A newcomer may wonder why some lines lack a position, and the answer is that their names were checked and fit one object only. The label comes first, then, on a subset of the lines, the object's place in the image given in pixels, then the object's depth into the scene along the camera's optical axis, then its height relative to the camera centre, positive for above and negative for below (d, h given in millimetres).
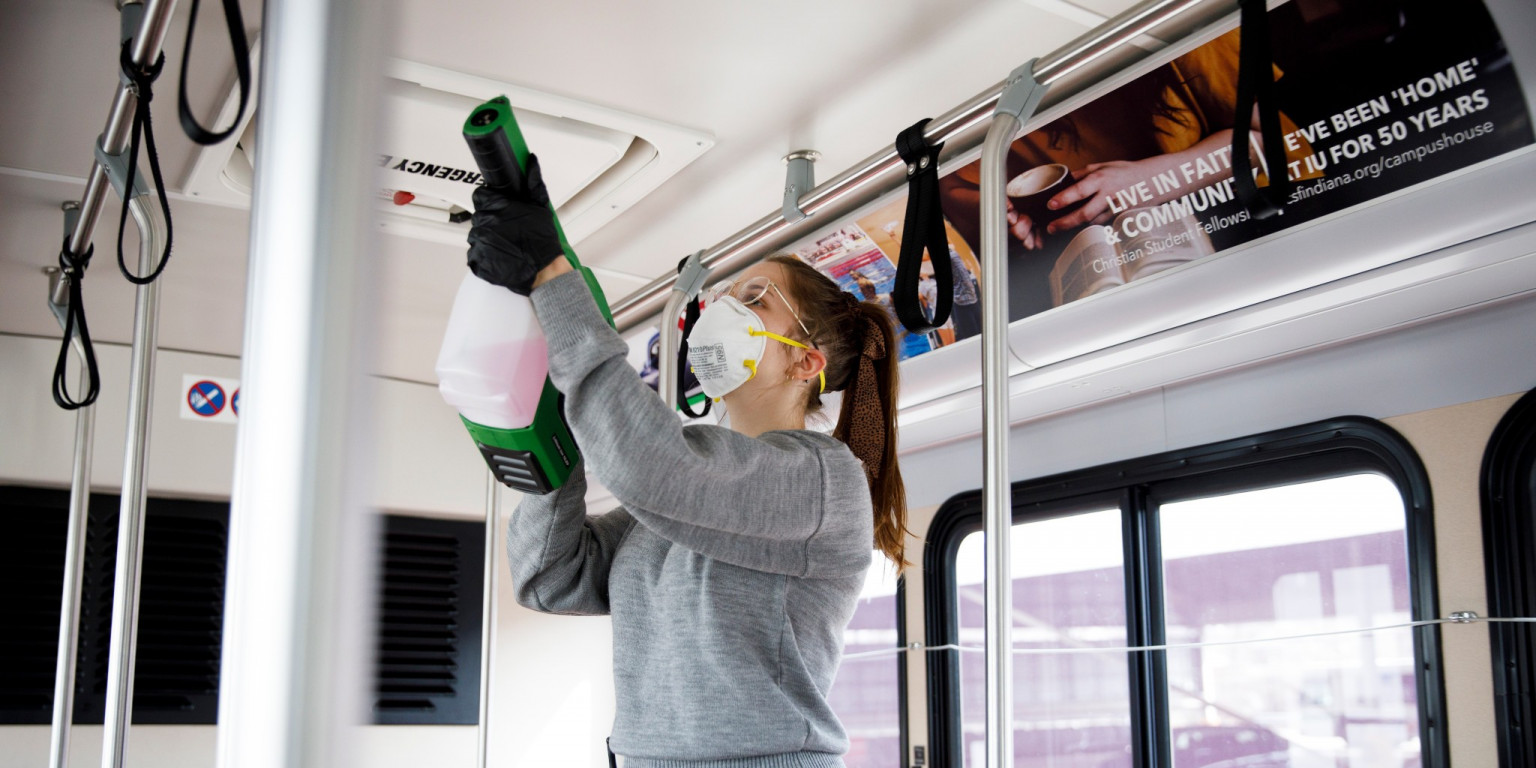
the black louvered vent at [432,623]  5305 +33
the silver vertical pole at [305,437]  306 +51
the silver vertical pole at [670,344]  2805 +667
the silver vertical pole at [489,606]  3588 +74
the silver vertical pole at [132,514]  2338 +229
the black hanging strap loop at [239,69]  845 +401
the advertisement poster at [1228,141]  2459 +1142
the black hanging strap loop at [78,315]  2689 +705
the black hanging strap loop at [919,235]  1969 +659
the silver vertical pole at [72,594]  2840 +96
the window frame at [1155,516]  3439 +426
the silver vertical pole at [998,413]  1704 +318
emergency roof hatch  2768 +1184
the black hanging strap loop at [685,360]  2641 +622
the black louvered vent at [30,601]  4602 +113
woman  1261 +121
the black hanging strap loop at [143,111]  1789 +813
